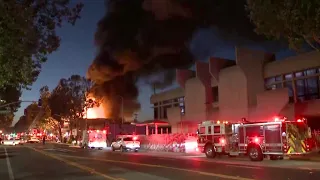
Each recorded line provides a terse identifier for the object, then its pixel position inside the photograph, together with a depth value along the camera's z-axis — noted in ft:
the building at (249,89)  116.78
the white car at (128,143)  137.18
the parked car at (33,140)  305.00
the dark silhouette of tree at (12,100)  151.49
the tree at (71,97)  238.07
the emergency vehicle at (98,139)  168.35
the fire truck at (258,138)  74.54
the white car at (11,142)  239.67
